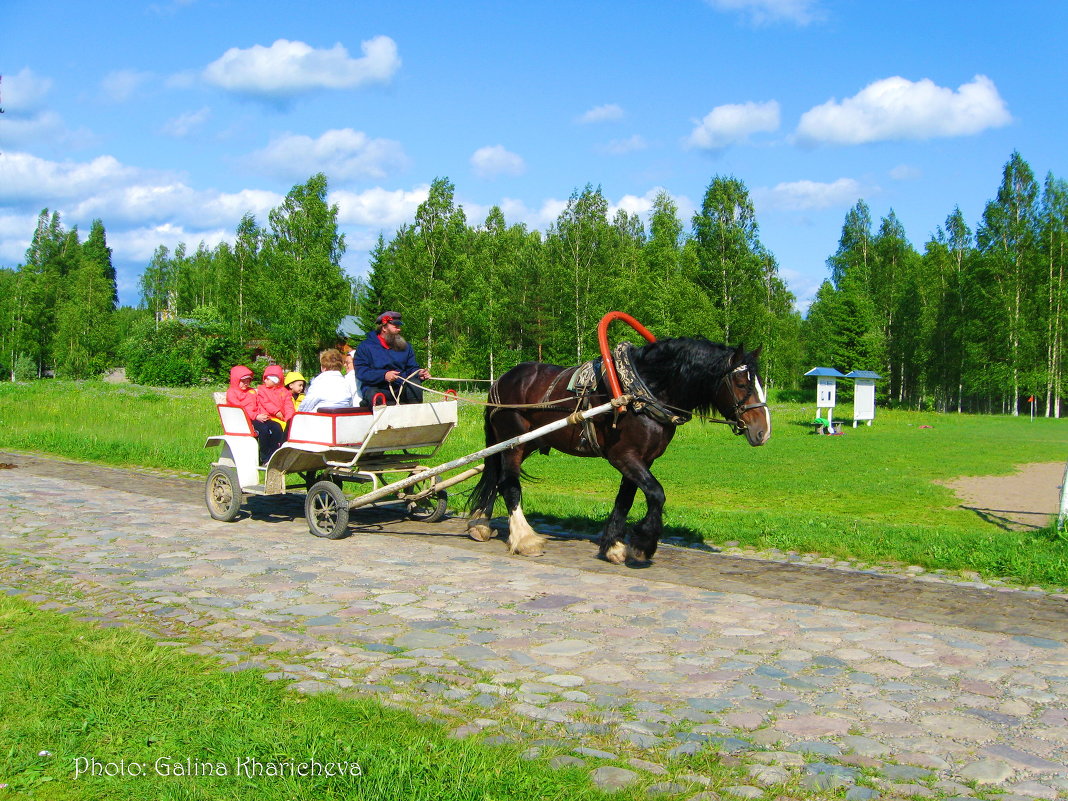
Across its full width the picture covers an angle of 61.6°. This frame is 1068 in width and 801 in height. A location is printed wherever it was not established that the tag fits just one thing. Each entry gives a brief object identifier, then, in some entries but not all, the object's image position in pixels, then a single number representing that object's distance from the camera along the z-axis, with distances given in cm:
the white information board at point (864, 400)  3603
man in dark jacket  991
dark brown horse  802
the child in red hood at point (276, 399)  1060
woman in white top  1010
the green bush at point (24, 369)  6706
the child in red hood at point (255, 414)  1048
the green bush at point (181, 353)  6166
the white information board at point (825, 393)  3412
